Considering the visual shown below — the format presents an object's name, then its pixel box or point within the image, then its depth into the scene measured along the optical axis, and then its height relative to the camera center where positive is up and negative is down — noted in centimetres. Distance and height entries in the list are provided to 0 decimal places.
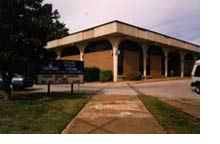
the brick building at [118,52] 1141 +111
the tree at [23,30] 499 +92
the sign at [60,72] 601 +0
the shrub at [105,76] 1264 -22
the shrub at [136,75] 1292 -18
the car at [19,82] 912 -38
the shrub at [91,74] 1237 -11
